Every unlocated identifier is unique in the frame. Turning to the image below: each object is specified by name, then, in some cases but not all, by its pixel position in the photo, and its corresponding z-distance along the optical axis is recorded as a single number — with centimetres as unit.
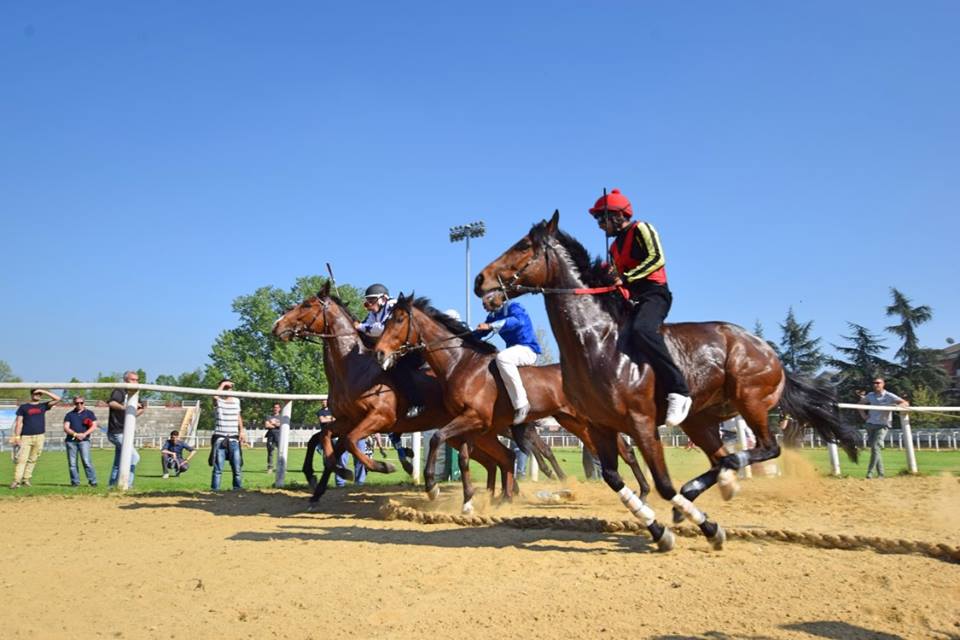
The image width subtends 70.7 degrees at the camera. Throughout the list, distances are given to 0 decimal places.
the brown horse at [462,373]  913
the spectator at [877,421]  1434
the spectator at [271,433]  2029
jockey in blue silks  931
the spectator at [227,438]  1299
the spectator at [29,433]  1215
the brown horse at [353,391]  977
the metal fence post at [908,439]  1477
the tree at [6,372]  11739
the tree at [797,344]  5828
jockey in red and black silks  618
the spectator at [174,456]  1855
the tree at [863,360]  4944
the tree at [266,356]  6969
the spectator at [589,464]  1423
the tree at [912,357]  4894
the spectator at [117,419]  1239
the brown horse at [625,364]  603
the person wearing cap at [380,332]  1014
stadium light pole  4216
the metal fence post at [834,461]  1477
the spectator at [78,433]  1309
